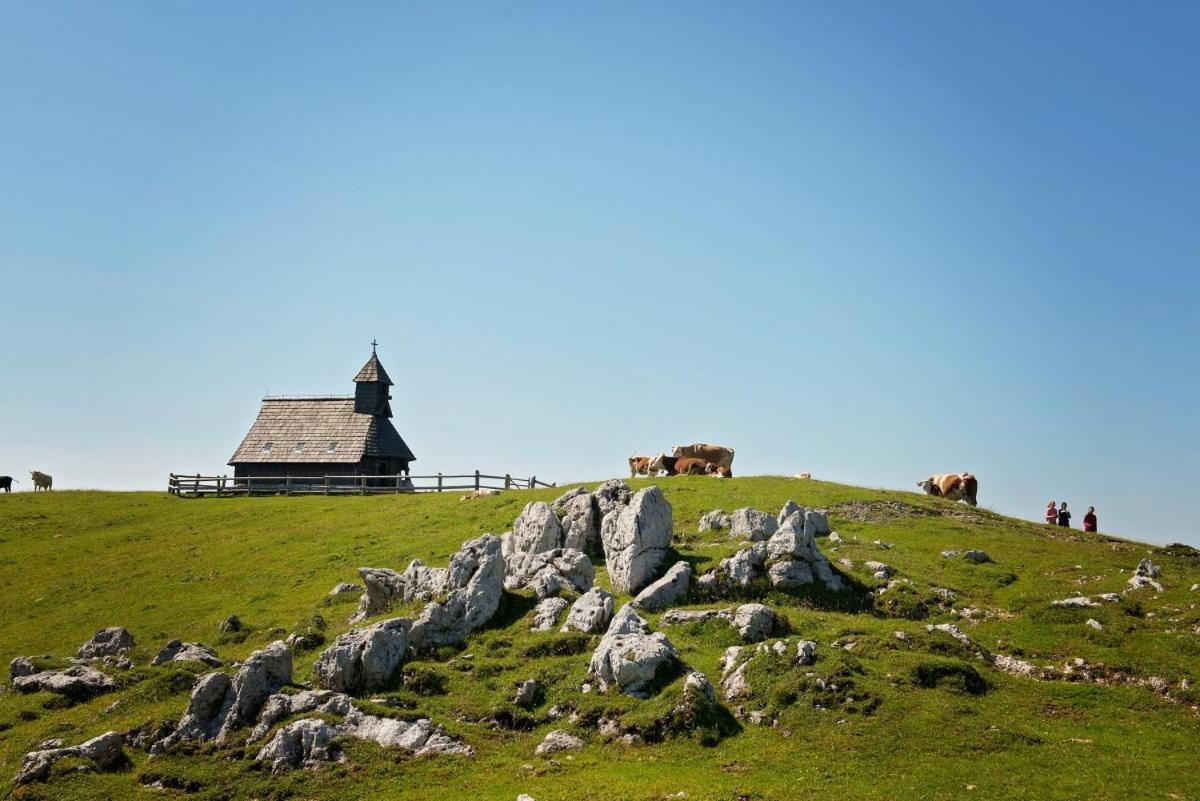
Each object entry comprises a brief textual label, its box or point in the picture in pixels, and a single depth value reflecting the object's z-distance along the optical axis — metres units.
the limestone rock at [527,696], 28.56
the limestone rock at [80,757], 25.22
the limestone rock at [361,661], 30.30
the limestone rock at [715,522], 44.69
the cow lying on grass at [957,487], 60.63
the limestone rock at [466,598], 33.47
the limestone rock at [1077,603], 33.53
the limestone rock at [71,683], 32.31
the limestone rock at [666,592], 35.16
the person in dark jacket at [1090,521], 53.59
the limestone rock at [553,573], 37.10
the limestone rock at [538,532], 41.62
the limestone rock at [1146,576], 35.50
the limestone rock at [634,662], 28.00
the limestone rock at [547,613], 34.44
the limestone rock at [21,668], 34.31
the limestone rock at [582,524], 42.28
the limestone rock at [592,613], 33.28
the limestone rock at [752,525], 40.97
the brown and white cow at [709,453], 63.53
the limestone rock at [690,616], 33.16
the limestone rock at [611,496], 42.53
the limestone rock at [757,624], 31.34
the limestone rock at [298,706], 27.92
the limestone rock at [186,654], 33.91
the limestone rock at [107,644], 37.19
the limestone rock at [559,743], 25.91
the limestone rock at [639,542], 37.50
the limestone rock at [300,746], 26.02
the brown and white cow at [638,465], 66.44
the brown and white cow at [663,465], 64.12
